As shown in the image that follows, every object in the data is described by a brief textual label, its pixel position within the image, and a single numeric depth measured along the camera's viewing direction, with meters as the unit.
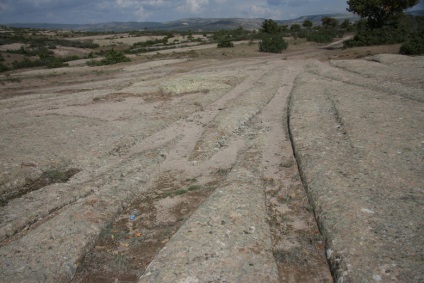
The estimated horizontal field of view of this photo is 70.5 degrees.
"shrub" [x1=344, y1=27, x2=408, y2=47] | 38.22
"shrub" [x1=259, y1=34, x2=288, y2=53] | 42.19
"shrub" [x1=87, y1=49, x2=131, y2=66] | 37.41
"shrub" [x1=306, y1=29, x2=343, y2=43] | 54.42
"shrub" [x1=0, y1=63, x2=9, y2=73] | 34.40
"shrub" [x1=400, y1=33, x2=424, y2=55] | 28.98
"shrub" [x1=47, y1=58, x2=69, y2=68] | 36.27
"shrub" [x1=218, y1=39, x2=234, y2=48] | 48.16
